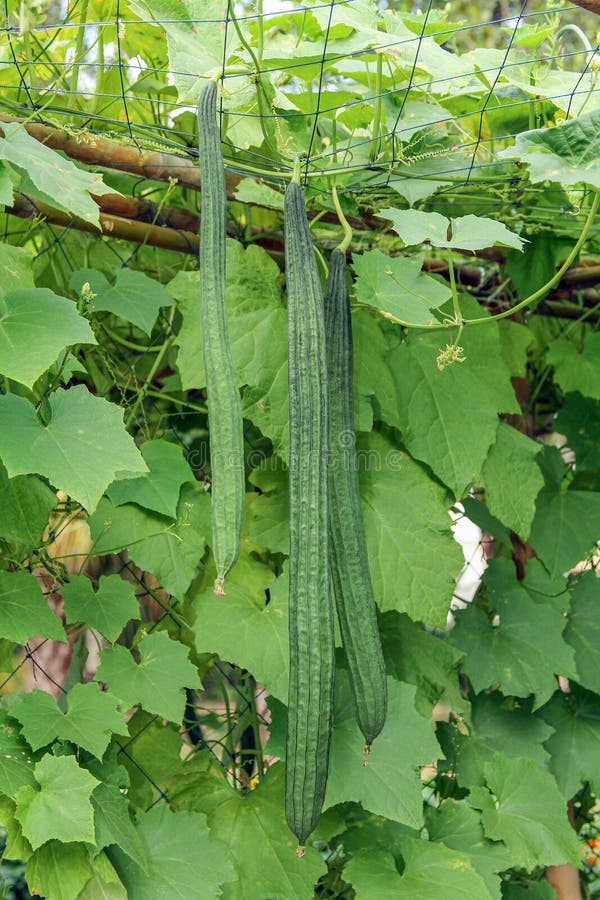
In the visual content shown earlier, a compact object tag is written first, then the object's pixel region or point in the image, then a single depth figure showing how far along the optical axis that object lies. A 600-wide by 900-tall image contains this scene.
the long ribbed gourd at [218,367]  1.20
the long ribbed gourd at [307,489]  1.27
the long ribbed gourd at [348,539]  1.39
